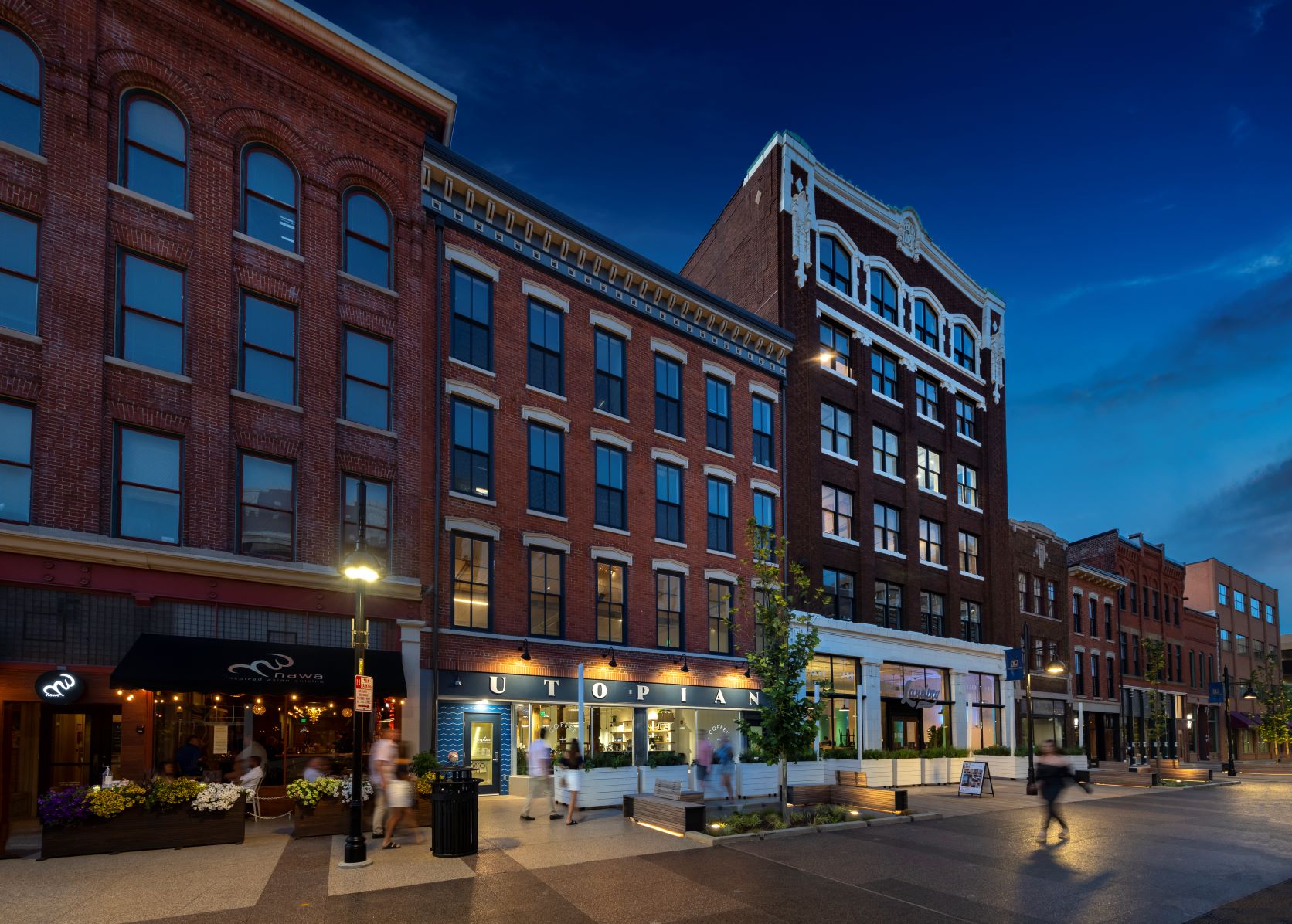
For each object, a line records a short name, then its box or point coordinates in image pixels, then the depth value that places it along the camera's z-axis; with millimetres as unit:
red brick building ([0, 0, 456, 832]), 17609
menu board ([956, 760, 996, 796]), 27531
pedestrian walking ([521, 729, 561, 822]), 19203
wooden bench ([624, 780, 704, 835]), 17984
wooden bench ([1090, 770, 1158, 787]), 34125
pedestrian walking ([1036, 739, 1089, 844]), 17938
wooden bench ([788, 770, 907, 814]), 21375
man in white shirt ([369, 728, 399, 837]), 16328
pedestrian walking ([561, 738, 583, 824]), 19172
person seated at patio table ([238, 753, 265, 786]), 18328
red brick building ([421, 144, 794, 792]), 24438
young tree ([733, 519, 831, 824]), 20094
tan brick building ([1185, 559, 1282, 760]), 73250
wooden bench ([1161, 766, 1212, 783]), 36594
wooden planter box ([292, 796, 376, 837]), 16844
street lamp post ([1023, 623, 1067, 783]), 32000
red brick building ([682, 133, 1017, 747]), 35781
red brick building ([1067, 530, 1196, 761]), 55625
